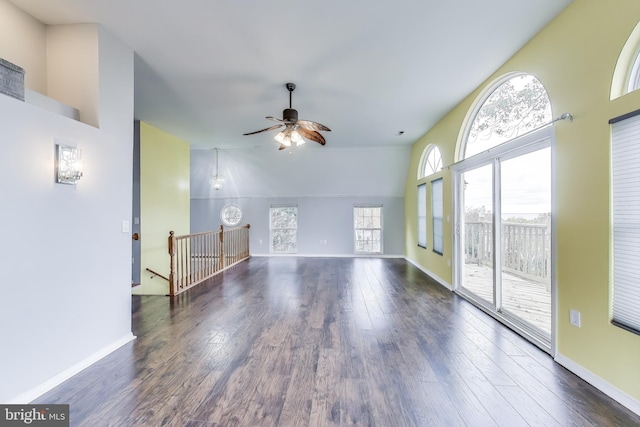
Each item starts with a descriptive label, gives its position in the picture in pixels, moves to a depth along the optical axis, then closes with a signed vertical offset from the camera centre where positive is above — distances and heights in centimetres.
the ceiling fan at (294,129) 323 +113
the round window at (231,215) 818 +0
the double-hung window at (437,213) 490 +2
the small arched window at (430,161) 529 +115
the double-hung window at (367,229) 788 -44
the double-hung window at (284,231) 806 -50
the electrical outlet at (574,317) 206 -84
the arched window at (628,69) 171 +97
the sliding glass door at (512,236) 259 -27
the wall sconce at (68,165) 199 +40
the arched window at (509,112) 261 +118
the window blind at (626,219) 168 -4
